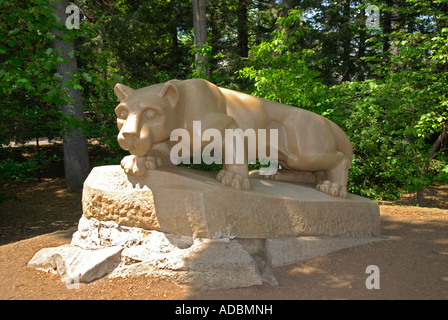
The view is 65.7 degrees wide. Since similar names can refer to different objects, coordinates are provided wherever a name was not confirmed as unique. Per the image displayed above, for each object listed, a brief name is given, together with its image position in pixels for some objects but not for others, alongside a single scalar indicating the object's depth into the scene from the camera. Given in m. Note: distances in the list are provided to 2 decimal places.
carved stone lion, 3.19
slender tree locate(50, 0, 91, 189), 8.59
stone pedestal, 3.08
